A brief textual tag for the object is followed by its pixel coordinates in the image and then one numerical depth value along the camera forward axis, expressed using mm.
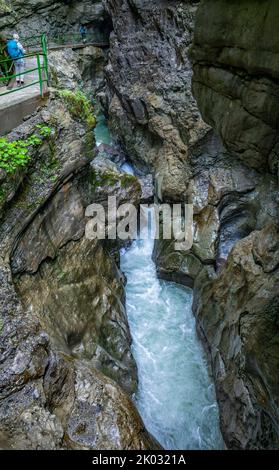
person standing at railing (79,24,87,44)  22903
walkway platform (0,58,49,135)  6895
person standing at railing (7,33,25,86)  8148
